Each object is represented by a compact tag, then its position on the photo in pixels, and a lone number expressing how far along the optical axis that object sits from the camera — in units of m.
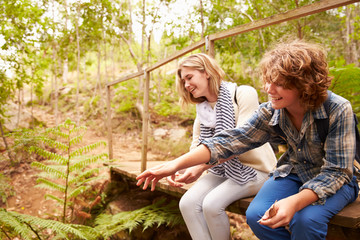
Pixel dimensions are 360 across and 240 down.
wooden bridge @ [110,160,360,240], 1.34
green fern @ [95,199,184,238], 2.97
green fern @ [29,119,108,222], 3.28
